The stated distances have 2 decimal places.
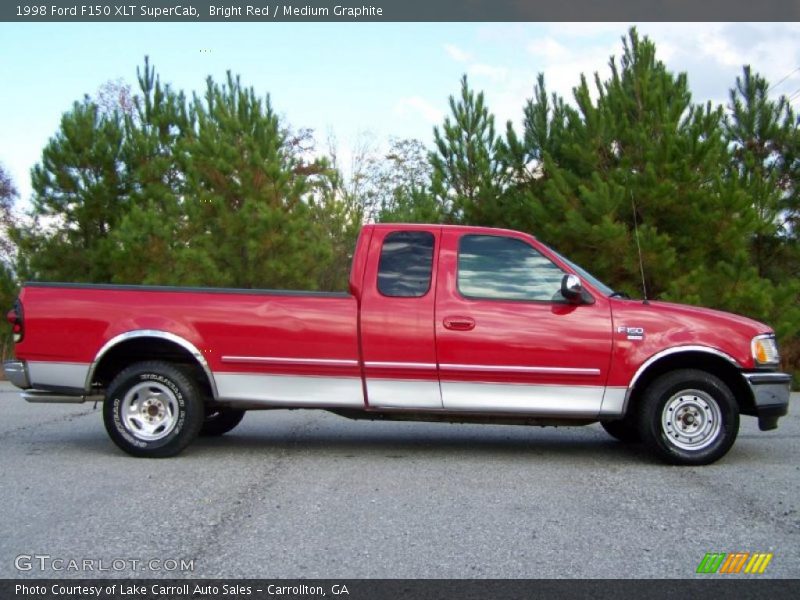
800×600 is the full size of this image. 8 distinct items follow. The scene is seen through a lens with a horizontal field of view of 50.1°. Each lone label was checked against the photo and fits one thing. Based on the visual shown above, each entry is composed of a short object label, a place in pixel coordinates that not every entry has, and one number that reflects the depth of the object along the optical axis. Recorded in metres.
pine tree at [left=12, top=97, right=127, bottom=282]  22.17
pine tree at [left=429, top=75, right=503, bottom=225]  21.67
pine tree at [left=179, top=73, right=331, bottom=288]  19.58
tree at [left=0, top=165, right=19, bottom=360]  21.81
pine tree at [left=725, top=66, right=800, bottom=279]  21.10
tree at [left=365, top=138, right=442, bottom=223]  39.72
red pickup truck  6.71
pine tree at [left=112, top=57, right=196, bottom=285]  19.94
